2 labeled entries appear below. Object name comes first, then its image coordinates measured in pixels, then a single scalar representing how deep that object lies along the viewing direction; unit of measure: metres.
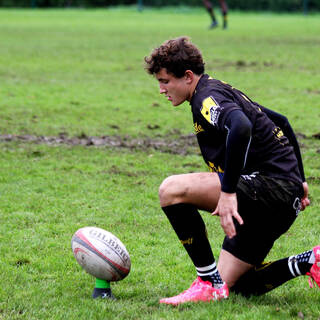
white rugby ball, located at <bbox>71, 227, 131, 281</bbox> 9.12
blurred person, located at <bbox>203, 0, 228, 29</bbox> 62.41
